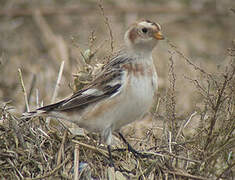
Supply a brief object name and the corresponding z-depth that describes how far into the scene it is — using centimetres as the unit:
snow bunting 787
